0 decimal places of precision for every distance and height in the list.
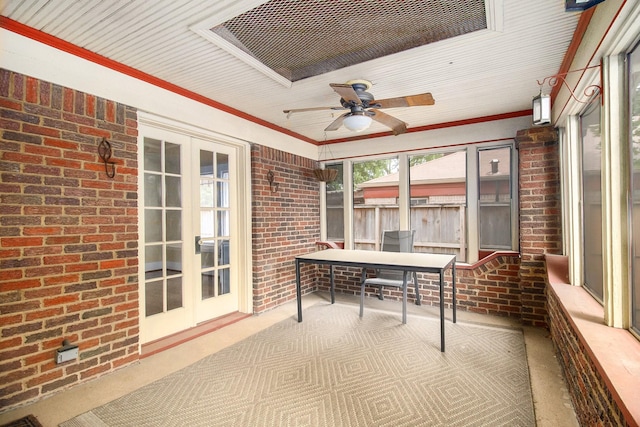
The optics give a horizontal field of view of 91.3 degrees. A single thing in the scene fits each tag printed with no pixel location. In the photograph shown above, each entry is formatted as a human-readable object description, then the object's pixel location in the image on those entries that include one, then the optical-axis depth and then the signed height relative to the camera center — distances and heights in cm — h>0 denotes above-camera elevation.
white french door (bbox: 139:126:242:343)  304 -18
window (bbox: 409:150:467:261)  448 +16
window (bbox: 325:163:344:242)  519 +12
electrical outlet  220 -98
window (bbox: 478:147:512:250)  391 +19
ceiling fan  247 +91
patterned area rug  195 -127
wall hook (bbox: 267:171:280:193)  419 +43
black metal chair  392 -50
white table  290 -52
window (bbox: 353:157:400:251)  491 +21
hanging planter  473 +60
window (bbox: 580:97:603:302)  214 +9
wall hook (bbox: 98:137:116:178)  248 +48
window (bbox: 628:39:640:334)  152 +20
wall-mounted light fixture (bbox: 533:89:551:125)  221 +73
